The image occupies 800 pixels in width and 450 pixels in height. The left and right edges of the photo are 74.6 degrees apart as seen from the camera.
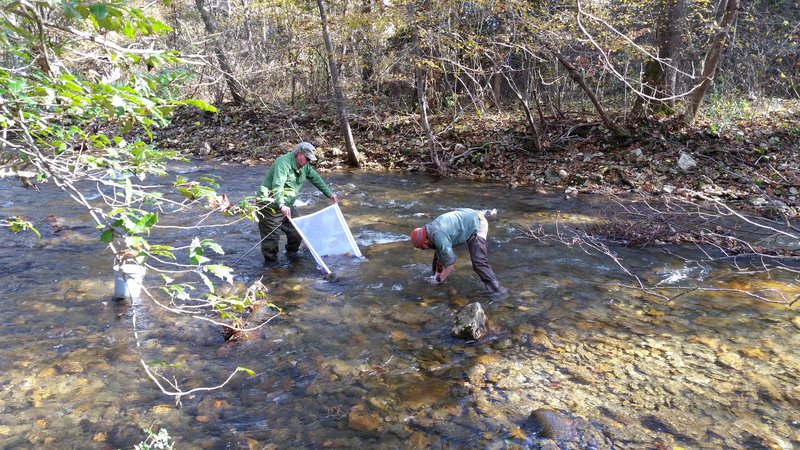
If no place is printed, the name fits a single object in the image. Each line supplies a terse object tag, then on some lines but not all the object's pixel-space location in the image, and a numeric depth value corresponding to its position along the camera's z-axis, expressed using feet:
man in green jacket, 22.38
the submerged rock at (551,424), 12.30
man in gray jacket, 18.78
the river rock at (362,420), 12.83
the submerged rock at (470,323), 16.69
